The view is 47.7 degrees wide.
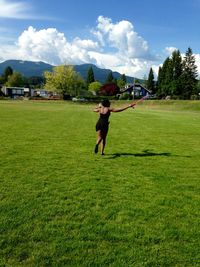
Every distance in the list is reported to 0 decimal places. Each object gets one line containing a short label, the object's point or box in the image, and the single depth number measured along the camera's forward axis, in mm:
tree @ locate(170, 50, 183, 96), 71878
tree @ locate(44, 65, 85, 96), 73416
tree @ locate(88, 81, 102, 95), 102783
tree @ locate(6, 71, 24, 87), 110415
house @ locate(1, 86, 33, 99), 99889
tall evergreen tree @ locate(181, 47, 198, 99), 67679
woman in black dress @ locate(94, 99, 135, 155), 8055
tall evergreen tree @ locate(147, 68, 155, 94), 95948
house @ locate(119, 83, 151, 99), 96056
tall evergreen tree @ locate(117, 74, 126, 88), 104678
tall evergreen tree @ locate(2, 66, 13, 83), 120442
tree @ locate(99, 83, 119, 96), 87725
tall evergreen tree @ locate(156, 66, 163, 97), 80276
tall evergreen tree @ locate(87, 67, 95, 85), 116086
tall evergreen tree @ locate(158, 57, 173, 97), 74414
